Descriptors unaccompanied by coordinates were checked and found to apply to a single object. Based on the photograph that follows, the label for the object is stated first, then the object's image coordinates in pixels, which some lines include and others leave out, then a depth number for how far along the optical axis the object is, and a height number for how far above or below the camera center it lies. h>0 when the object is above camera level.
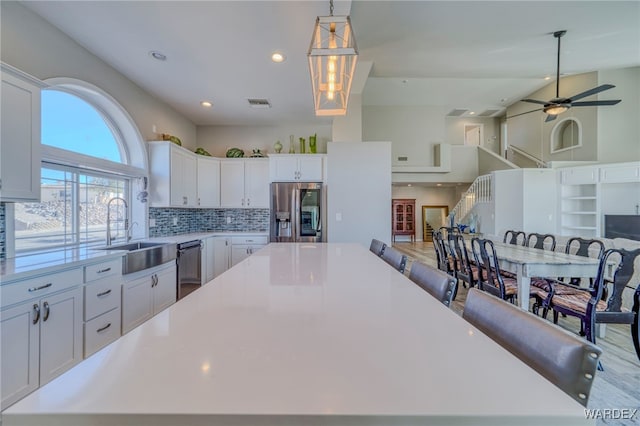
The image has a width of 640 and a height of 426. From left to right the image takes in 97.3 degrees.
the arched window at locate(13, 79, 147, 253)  2.46 +0.42
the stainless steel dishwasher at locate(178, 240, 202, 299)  3.48 -0.71
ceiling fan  4.29 +1.76
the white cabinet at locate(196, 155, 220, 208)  4.63 +0.51
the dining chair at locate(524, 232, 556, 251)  3.60 -0.40
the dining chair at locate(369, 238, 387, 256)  2.39 -0.31
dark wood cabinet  11.21 -0.16
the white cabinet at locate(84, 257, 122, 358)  2.08 -0.72
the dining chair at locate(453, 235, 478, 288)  3.34 -0.61
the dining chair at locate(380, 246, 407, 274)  1.86 -0.33
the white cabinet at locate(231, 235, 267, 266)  4.64 -0.55
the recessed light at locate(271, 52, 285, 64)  2.81 +1.58
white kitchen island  0.47 -0.34
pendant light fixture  1.77 +1.02
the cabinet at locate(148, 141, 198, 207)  3.75 +0.52
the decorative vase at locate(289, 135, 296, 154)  5.06 +1.21
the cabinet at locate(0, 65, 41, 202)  1.79 +0.49
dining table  2.50 -0.49
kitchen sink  2.55 -0.43
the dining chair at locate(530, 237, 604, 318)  2.66 -0.75
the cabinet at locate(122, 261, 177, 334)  2.53 -0.83
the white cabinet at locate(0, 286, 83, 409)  1.54 -0.79
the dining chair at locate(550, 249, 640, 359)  2.17 -0.74
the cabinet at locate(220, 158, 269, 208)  4.91 +0.53
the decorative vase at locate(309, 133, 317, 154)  4.85 +1.18
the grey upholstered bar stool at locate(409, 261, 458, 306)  1.21 -0.33
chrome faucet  2.95 -0.14
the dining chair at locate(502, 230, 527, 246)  4.29 -0.41
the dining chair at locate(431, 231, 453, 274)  3.94 -0.60
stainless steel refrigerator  4.53 -0.01
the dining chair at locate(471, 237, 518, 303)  2.75 -0.68
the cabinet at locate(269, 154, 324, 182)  4.70 +0.75
